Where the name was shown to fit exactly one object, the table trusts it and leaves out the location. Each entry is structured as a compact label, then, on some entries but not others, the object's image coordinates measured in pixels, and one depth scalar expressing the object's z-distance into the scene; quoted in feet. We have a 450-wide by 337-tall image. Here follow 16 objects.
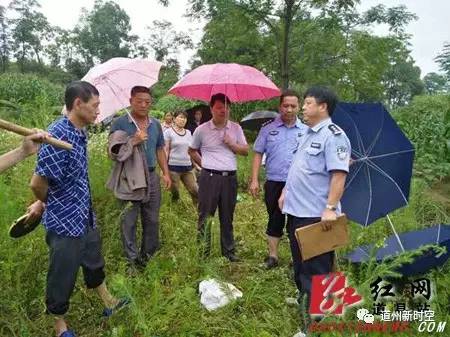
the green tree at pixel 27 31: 138.62
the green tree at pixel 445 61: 28.14
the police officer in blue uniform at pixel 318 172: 8.28
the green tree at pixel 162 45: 112.27
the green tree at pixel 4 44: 136.98
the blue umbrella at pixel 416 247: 8.73
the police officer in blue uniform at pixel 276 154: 11.93
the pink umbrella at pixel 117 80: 10.59
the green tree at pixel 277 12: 28.84
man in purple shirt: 12.14
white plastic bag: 9.73
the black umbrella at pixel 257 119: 20.38
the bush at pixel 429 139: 20.54
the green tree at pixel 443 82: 32.95
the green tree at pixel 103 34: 146.92
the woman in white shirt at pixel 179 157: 18.07
